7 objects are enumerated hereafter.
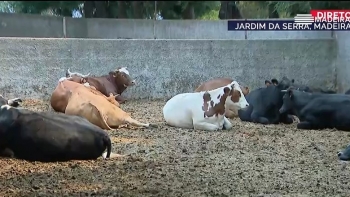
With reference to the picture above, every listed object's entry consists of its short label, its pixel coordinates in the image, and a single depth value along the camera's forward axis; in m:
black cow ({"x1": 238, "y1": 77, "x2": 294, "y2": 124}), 18.05
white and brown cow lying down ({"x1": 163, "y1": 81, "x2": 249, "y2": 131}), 15.79
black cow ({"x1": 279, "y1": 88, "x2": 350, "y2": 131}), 16.14
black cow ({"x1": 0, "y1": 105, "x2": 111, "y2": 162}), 10.52
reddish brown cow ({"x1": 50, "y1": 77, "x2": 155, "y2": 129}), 15.04
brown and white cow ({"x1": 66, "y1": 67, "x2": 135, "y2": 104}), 23.12
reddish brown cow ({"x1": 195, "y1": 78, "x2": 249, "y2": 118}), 20.87
